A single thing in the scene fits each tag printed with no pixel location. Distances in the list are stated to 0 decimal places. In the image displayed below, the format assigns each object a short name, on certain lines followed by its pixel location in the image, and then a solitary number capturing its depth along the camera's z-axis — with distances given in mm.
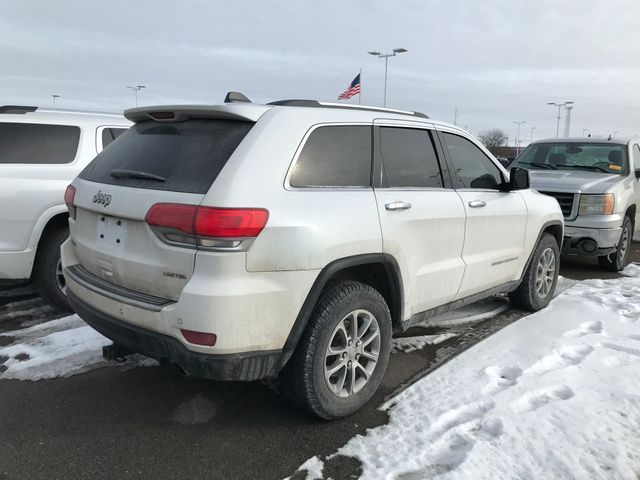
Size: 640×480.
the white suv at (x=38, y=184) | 4527
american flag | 22328
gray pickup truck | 6742
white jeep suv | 2553
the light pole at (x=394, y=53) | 30062
